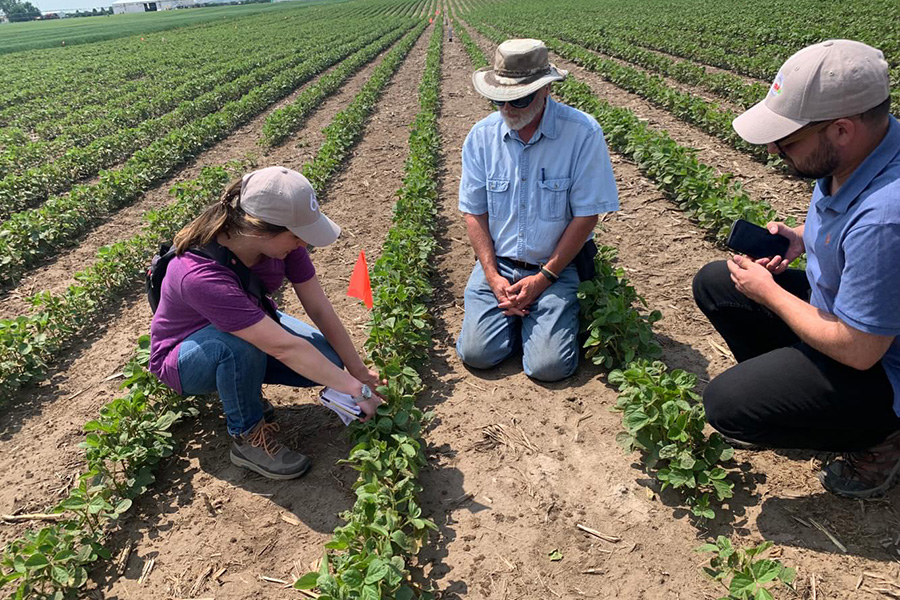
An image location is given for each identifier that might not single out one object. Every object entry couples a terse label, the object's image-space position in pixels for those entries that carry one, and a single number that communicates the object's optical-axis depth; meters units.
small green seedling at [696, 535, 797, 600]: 2.09
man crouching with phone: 1.99
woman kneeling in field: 2.58
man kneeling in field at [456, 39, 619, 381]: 3.51
